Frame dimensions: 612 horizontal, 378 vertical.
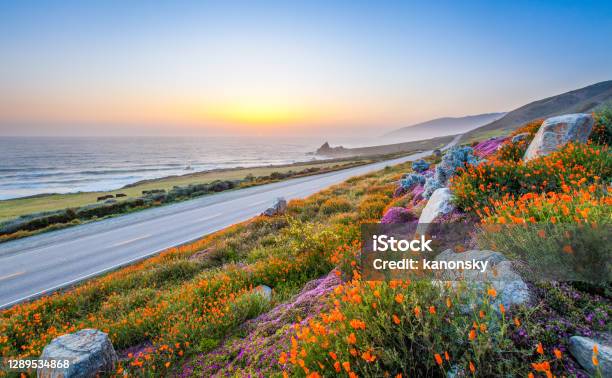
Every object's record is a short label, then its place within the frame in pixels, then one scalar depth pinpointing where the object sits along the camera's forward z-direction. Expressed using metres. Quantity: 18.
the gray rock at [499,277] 2.81
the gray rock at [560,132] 9.25
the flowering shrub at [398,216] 8.49
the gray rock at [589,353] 2.09
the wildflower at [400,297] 2.61
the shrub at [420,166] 15.61
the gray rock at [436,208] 6.66
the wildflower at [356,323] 2.55
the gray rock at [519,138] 12.46
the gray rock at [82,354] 4.52
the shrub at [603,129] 10.20
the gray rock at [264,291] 6.68
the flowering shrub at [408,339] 2.29
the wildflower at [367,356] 2.26
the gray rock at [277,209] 16.50
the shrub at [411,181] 13.51
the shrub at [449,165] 9.96
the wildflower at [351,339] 2.45
